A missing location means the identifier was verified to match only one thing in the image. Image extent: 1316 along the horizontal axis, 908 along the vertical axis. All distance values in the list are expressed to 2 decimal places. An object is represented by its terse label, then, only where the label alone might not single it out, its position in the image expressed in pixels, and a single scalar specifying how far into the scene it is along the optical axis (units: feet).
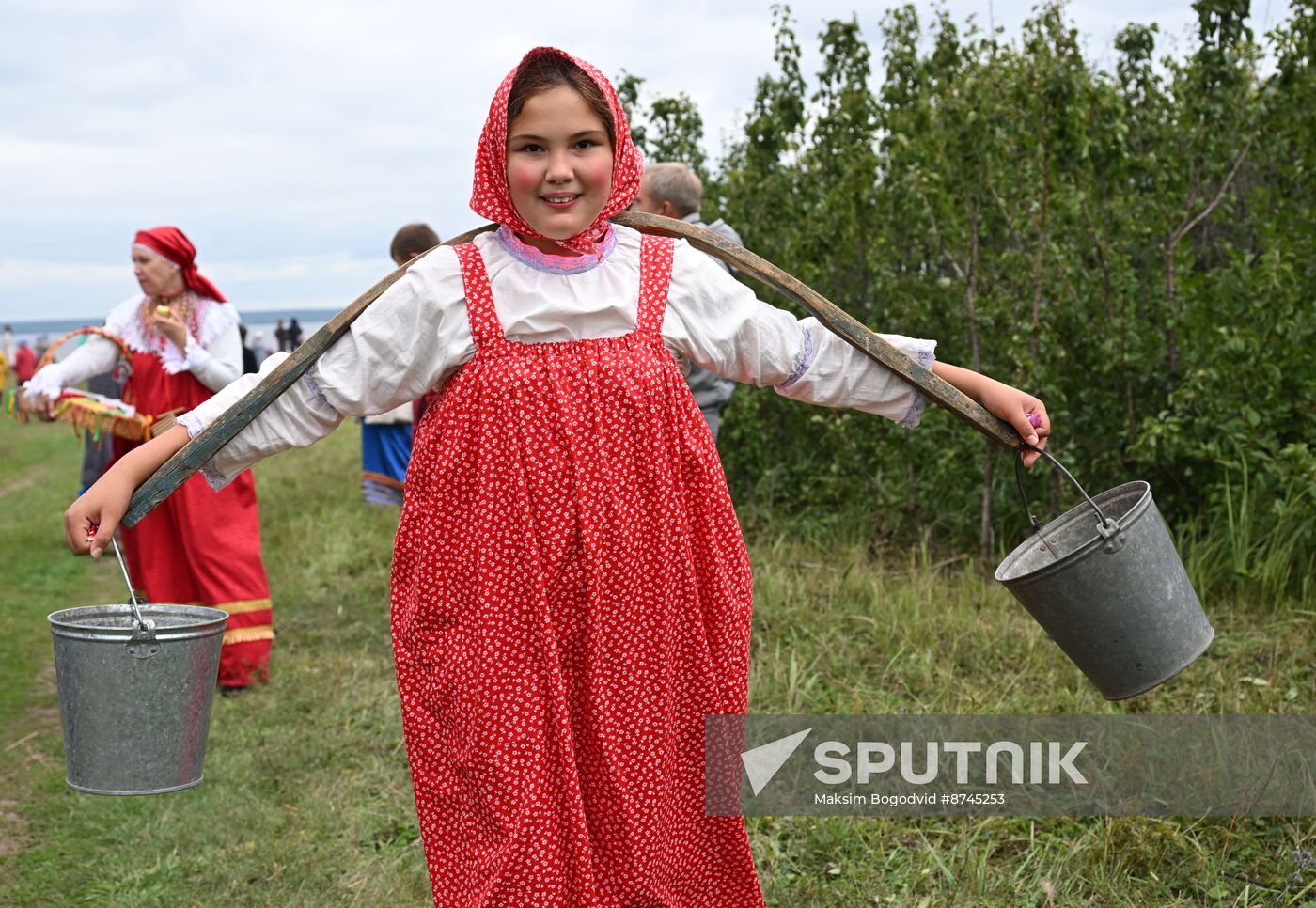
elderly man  16.48
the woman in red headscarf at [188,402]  17.38
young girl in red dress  7.88
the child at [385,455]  27.63
